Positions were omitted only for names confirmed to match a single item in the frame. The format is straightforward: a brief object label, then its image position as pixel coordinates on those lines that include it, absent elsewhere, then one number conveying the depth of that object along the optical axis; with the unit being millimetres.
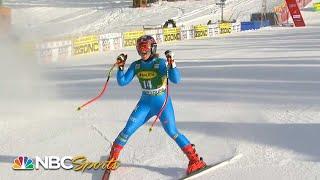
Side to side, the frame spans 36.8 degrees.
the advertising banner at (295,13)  39938
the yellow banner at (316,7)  53125
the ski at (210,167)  5381
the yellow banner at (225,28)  36375
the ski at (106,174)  5389
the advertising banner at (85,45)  23347
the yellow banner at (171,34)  31109
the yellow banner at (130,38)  27547
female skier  5449
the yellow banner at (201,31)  34106
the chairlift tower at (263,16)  44562
